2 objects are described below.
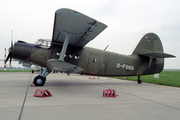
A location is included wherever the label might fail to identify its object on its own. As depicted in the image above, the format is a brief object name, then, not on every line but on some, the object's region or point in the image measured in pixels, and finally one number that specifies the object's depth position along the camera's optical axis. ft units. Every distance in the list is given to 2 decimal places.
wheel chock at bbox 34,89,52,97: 18.11
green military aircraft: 22.03
